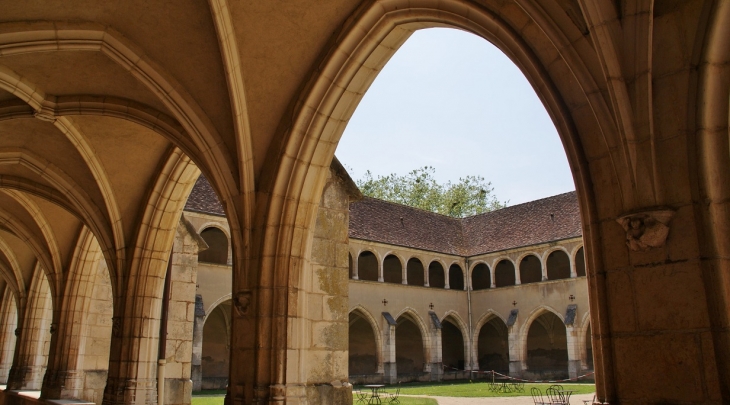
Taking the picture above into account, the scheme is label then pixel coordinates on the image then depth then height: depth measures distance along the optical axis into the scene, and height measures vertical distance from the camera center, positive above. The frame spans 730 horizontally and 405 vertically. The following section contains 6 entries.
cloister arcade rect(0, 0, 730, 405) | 2.63 +1.33
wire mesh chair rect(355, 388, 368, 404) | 13.55 -1.08
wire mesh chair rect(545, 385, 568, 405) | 11.33 -1.07
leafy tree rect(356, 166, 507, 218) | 35.97 +9.17
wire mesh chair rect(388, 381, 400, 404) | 13.15 -1.07
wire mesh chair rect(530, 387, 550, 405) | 12.04 -1.16
